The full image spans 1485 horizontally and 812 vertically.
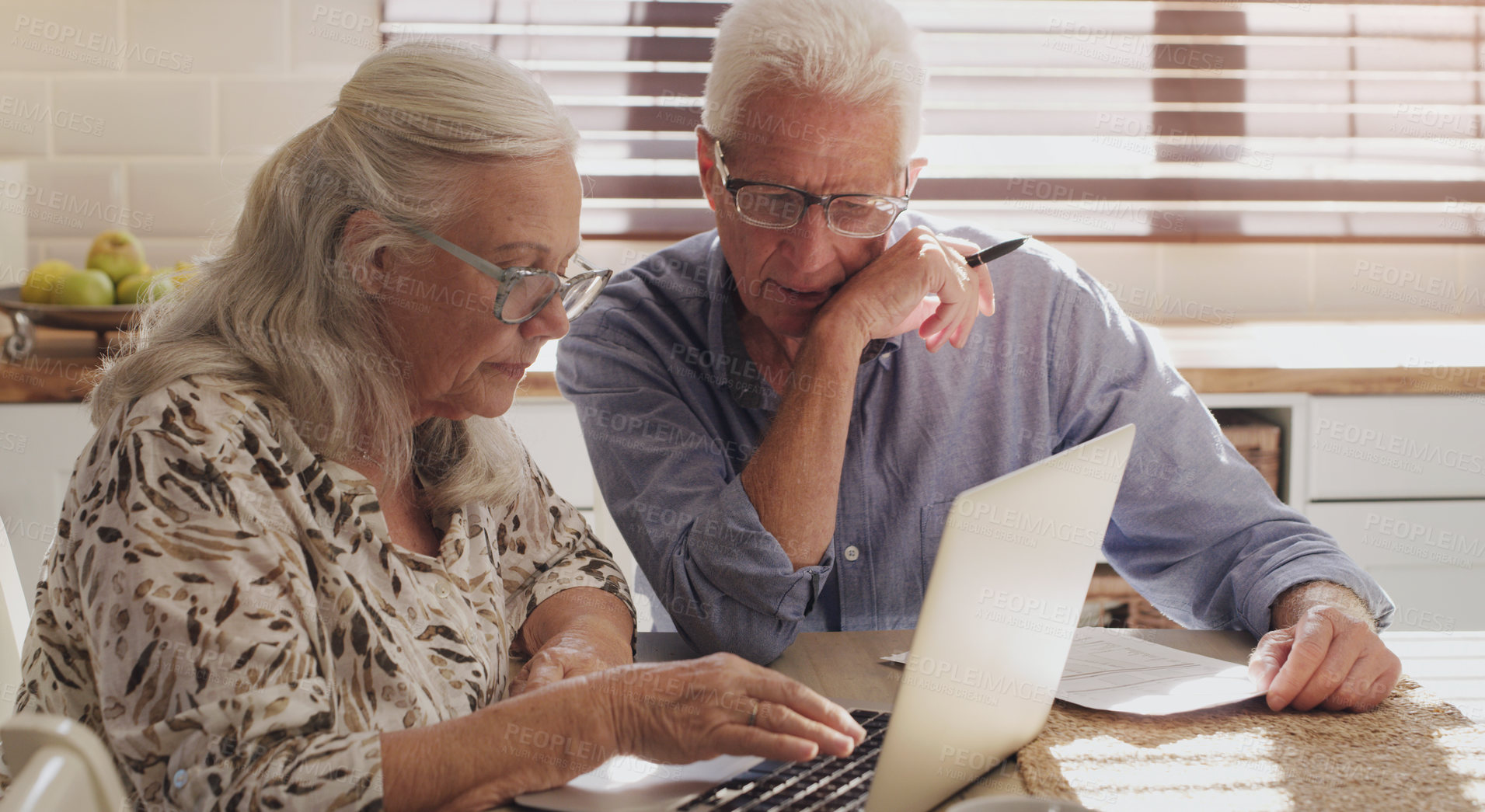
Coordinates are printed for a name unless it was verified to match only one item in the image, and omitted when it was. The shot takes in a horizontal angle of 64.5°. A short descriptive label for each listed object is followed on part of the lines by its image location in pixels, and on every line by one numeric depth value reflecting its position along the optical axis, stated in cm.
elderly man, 120
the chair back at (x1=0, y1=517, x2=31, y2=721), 104
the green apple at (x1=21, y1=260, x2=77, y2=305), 225
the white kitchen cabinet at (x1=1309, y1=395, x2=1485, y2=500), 216
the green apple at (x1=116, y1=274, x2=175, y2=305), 226
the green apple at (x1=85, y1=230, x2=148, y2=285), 235
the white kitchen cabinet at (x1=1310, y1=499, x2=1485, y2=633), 220
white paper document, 99
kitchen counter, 208
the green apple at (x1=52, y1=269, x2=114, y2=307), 223
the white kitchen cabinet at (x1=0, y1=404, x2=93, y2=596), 206
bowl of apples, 219
